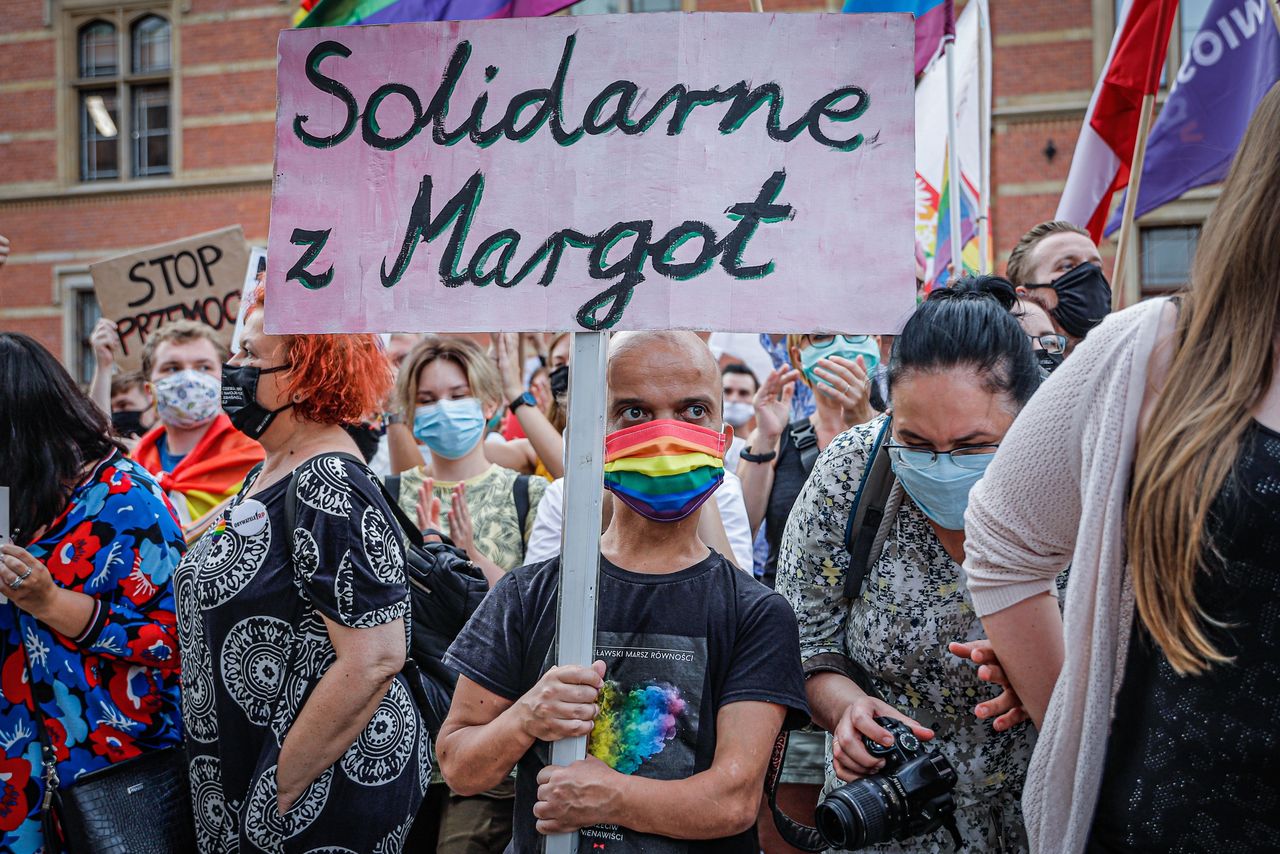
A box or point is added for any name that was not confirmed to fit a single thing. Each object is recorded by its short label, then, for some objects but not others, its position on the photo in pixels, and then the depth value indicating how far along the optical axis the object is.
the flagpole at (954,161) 4.44
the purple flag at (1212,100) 4.54
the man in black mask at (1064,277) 3.56
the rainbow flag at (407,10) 3.79
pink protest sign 1.94
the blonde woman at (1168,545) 1.31
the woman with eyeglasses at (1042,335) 2.78
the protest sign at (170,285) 6.21
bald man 1.83
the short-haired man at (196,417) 4.44
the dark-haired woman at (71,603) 2.70
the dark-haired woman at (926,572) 2.04
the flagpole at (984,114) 5.39
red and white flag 4.70
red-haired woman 2.33
